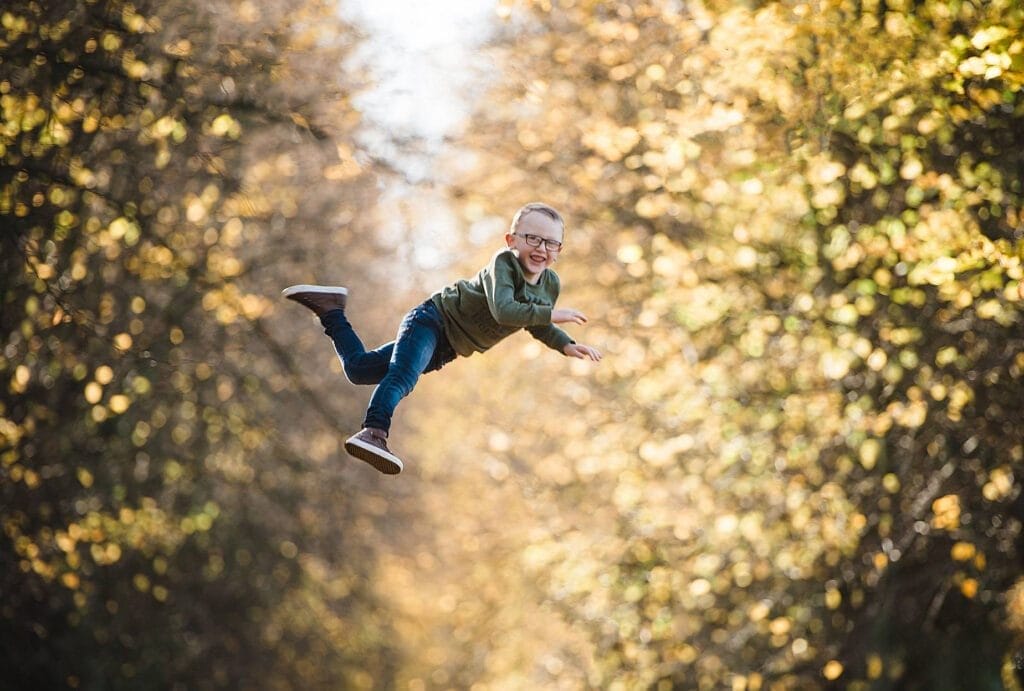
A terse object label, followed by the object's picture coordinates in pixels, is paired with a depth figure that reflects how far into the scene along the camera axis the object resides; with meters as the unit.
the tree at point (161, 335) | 19.00
